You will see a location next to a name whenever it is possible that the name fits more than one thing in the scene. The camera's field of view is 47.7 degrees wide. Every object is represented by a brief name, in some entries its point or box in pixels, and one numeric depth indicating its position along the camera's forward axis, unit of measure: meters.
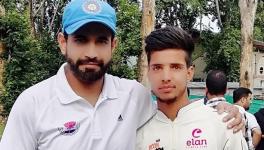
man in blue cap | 1.37
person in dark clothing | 3.67
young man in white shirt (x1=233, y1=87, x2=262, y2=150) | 3.24
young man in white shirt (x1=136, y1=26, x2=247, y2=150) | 1.47
